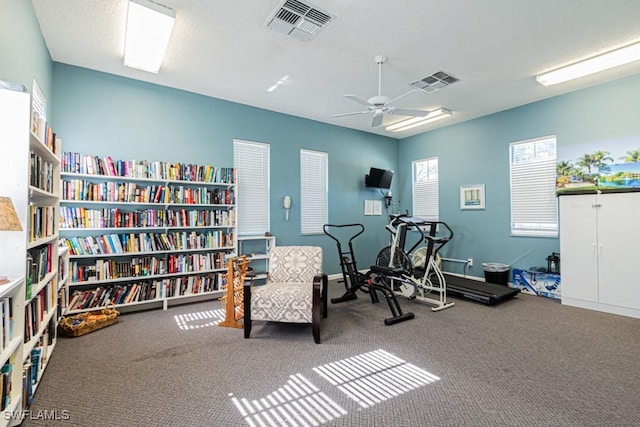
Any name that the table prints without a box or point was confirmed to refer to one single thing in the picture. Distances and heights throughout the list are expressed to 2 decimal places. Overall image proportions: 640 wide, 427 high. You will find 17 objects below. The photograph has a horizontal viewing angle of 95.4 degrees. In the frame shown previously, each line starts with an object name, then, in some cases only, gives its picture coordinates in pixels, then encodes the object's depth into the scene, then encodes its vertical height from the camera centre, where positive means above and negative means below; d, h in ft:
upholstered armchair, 9.80 -3.01
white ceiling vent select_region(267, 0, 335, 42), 8.61 +6.15
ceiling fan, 11.57 +4.49
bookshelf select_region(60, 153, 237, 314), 11.64 -0.67
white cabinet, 12.10 -1.60
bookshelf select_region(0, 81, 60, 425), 5.53 -0.72
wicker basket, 10.05 -3.84
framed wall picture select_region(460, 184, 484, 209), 18.52 +1.19
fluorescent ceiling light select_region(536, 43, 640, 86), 10.99 +6.10
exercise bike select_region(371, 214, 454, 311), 13.55 -2.59
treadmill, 13.85 -3.83
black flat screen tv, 21.08 +2.71
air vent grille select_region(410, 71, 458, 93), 13.15 +6.28
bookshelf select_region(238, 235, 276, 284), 16.07 -2.00
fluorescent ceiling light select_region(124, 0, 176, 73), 8.71 +6.15
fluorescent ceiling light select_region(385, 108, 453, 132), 17.39 +6.19
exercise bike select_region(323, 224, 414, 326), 11.98 -3.34
